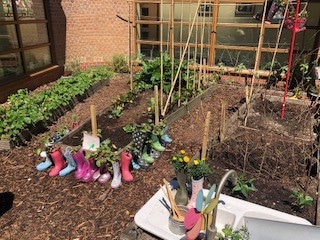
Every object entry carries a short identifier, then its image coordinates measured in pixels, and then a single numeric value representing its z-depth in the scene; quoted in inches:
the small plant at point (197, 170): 106.0
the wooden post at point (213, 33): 277.1
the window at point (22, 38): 240.4
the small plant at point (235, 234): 72.7
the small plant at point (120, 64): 319.9
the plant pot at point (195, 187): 106.8
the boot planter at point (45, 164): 149.4
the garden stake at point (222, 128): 155.1
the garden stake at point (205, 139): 134.1
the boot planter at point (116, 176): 135.0
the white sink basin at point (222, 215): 93.7
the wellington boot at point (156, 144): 156.7
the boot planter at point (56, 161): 144.1
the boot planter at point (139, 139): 148.7
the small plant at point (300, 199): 110.6
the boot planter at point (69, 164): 144.4
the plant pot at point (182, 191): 107.0
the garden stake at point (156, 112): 166.0
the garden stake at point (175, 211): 94.1
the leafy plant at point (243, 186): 116.8
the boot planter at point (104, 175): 138.6
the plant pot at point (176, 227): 93.4
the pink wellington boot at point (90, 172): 139.2
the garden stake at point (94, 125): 147.7
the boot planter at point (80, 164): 139.7
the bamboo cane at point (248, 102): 185.5
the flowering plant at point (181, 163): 107.2
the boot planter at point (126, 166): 138.6
